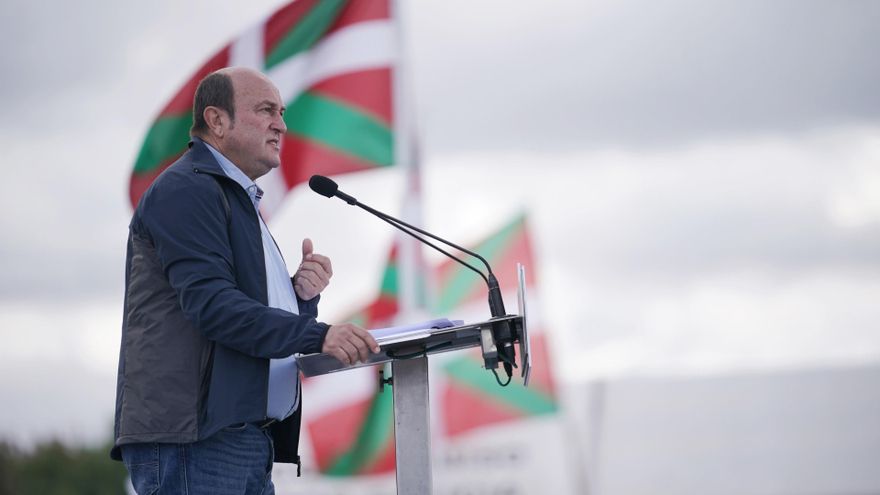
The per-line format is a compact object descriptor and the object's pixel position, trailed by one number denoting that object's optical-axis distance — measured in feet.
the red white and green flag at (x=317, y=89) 56.85
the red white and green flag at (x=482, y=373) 107.86
